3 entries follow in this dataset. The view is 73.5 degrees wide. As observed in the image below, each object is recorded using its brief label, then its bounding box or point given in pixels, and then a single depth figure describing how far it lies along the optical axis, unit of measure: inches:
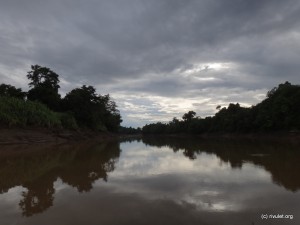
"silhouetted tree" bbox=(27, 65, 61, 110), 1576.2
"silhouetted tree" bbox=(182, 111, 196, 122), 4000.5
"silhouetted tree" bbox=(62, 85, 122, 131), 1785.6
